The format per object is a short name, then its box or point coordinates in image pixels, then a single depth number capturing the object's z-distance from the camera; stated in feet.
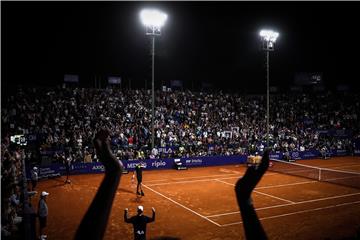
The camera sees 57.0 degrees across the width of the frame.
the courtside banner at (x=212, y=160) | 99.40
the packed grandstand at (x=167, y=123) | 91.81
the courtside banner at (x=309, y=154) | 118.32
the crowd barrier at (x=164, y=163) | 79.91
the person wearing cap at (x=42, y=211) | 38.91
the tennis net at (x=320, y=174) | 78.38
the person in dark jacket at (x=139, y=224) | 31.68
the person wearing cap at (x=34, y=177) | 61.82
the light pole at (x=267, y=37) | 104.88
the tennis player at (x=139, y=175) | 61.72
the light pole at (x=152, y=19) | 90.74
